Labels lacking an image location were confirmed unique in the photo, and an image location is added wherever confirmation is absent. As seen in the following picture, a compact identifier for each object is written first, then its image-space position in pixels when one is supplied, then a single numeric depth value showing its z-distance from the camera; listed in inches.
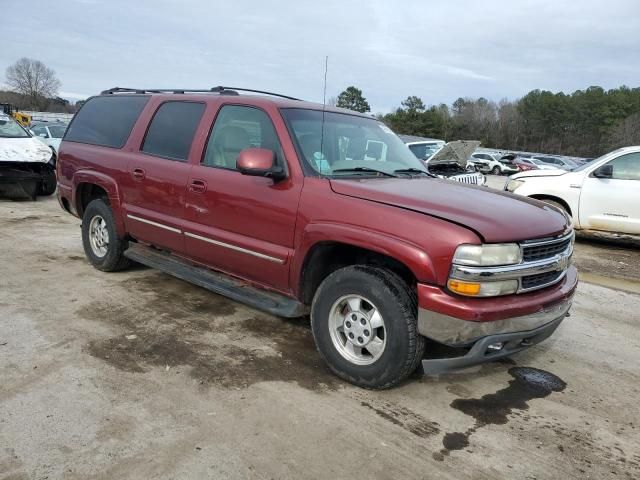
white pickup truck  323.9
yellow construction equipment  649.5
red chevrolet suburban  117.6
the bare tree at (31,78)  3663.9
